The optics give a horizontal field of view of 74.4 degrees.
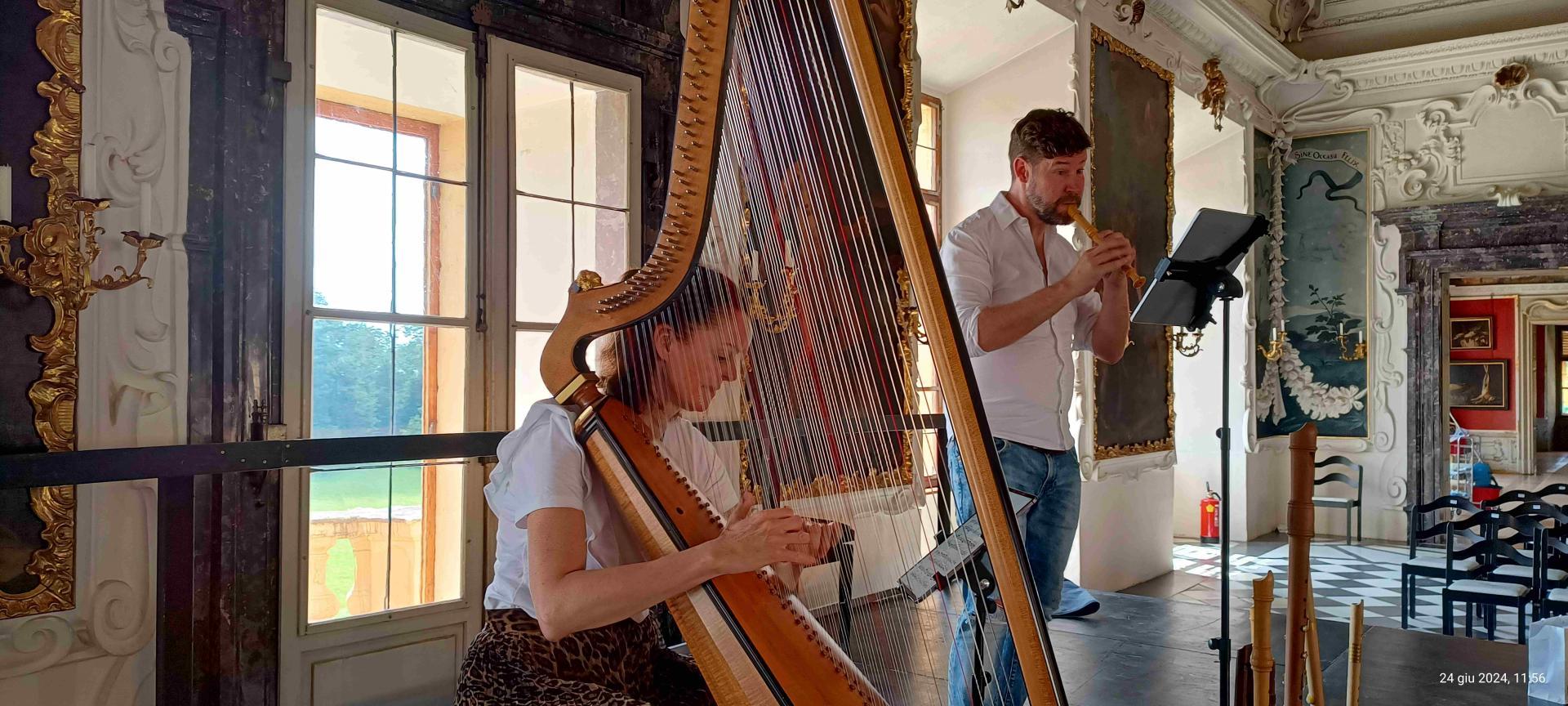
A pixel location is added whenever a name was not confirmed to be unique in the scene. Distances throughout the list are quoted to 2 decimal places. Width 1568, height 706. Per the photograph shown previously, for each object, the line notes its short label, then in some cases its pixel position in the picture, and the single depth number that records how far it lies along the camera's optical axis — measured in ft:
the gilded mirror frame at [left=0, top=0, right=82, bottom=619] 6.79
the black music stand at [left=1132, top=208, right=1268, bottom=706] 6.37
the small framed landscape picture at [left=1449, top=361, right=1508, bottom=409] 46.16
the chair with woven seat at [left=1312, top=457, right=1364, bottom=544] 24.09
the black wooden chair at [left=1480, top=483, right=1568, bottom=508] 14.93
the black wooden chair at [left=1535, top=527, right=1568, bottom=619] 13.37
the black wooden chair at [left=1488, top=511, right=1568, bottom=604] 13.74
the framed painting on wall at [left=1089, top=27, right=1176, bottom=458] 18.35
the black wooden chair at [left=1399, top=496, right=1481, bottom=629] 14.94
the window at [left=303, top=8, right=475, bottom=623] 8.48
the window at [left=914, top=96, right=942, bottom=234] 19.36
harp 3.87
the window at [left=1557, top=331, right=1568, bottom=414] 52.13
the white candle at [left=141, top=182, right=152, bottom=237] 7.23
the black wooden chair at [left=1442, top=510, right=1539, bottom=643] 13.70
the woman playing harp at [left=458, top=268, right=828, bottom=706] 3.94
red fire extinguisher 24.52
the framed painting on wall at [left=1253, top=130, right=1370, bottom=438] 26.18
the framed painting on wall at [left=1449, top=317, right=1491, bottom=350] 46.29
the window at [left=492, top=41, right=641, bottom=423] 9.92
